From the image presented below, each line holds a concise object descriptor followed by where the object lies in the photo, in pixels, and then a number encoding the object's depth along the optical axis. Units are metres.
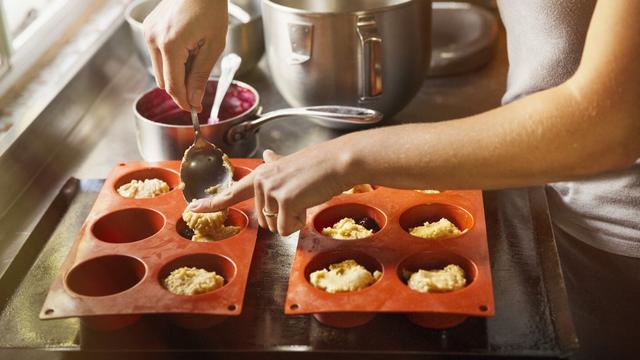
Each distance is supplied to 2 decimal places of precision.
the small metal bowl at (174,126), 1.72
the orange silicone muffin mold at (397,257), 1.24
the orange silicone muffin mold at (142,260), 1.27
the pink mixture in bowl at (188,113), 1.90
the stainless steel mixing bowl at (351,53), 1.71
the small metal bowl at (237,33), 2.08
